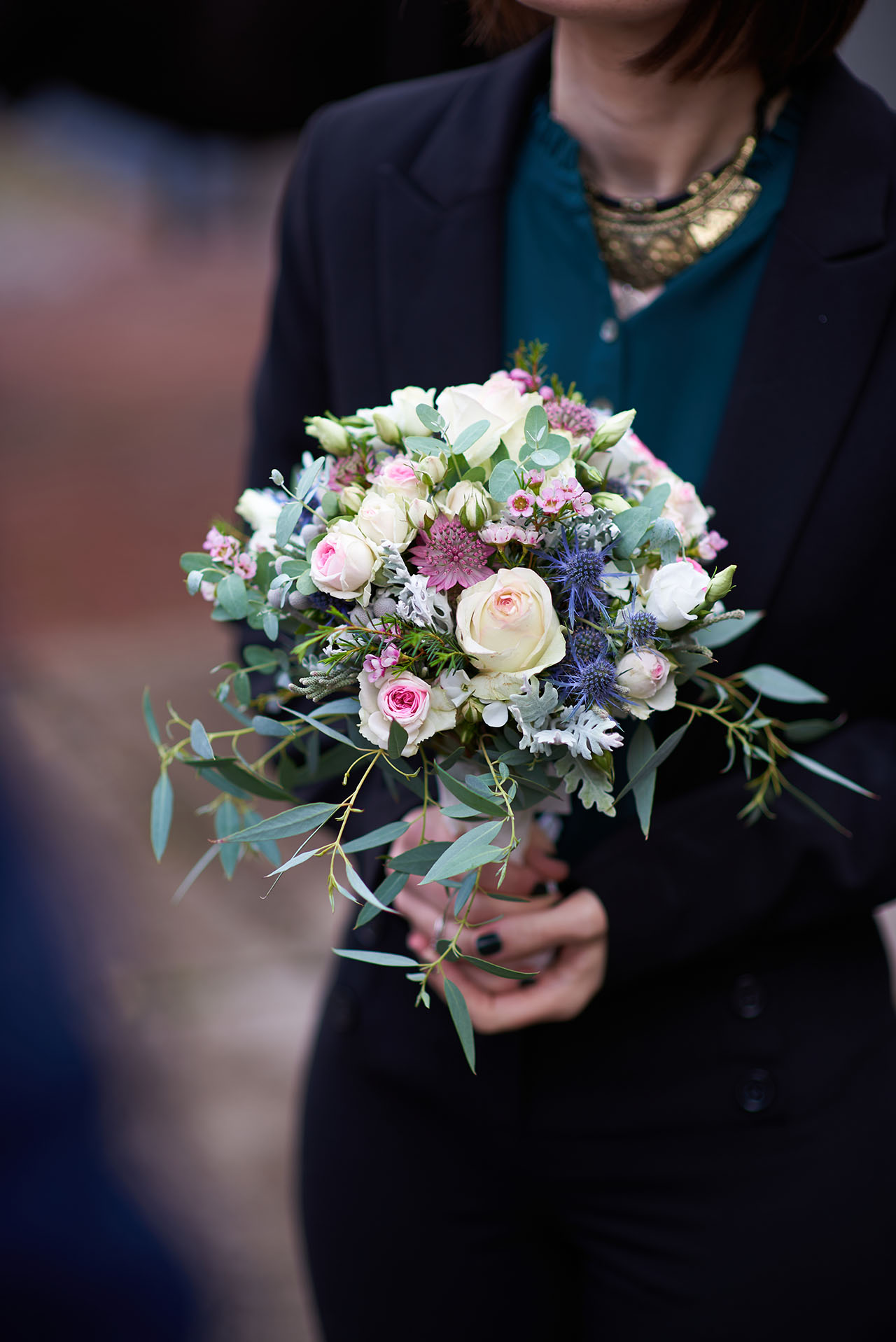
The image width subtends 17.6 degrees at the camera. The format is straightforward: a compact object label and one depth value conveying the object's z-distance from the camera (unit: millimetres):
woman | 1326
